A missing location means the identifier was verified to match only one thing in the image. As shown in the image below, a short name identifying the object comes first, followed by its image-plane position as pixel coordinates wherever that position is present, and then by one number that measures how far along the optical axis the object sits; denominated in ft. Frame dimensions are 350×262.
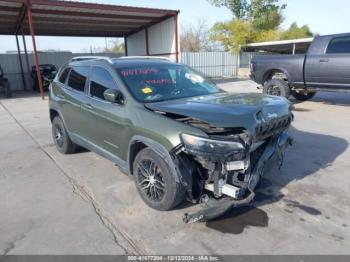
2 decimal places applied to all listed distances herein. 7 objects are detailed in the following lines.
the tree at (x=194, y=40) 143.13
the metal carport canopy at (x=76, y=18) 45.36
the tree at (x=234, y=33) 83.92
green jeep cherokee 9.76
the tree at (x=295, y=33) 90.04
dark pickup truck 27.07
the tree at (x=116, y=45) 152.25
